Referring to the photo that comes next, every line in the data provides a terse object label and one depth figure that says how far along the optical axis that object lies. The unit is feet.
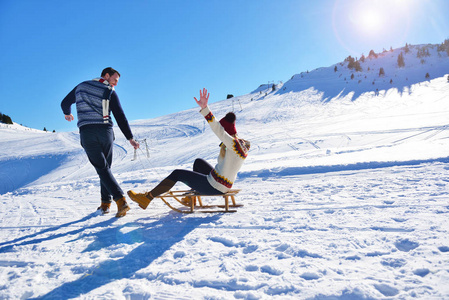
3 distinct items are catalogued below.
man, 12.72
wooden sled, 12.95
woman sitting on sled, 11.09
